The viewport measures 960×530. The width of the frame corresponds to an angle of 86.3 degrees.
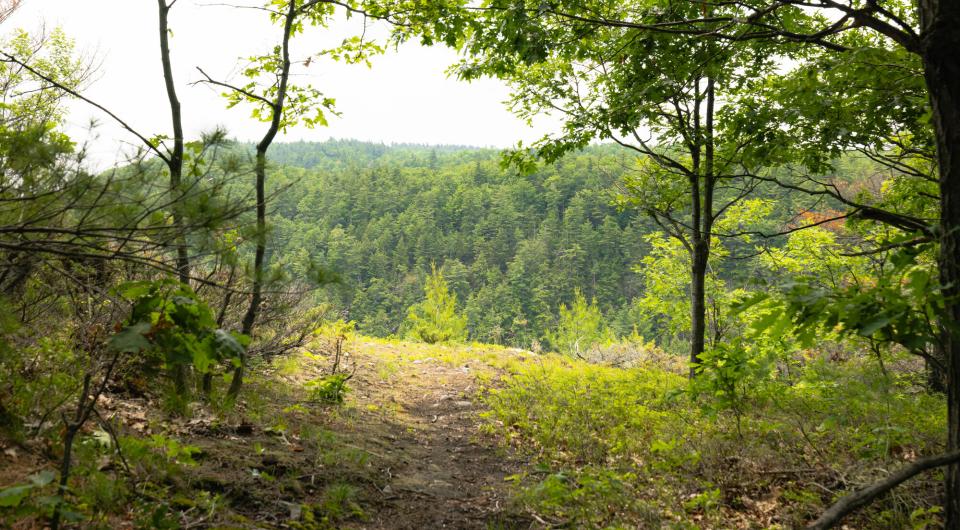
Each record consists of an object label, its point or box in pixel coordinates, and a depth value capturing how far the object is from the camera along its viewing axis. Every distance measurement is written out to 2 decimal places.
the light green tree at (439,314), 27.77
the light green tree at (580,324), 37.56
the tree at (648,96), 4.91
